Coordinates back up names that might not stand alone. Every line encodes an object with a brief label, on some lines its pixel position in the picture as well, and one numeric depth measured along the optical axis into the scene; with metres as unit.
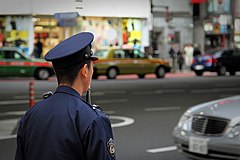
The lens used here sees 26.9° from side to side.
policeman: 2.19
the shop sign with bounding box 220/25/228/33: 35.38
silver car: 5.77
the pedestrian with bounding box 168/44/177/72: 30.94
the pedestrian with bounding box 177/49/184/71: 30.95
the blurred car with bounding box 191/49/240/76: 27.77
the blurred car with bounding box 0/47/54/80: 21.31
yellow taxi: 23.42
